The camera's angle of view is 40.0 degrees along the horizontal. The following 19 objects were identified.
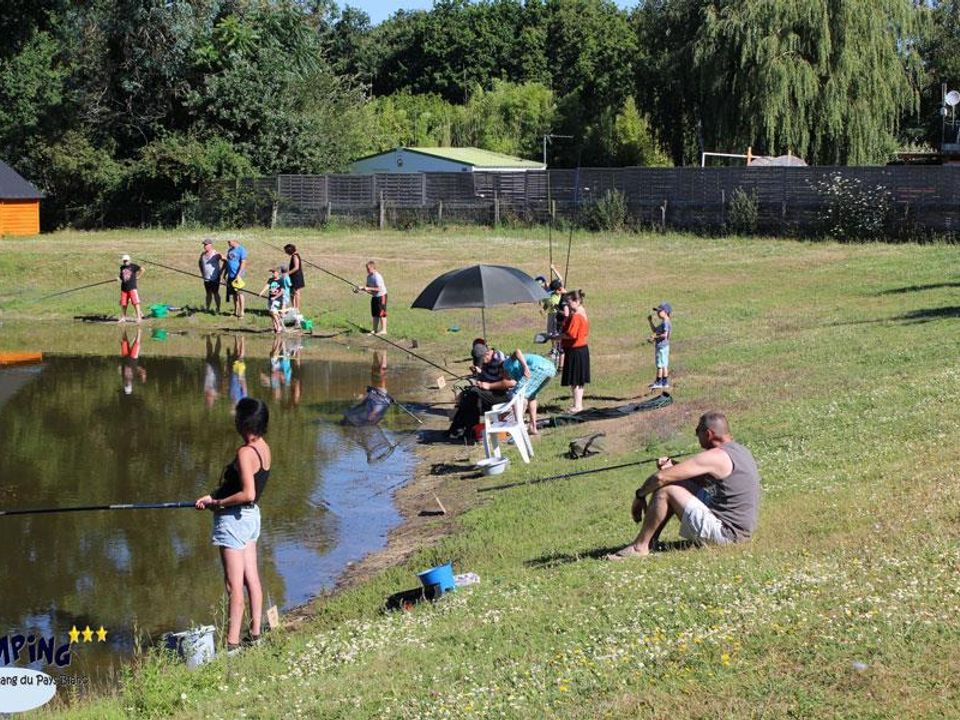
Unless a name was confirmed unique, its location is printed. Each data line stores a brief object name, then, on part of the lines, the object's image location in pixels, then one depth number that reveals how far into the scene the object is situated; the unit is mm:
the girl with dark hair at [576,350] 18703
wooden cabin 51438
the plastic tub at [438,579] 10289
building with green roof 58938
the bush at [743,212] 40375
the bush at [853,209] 37938
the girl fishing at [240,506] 9711
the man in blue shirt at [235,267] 30641
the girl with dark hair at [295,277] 29391
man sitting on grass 10047
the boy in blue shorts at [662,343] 19562
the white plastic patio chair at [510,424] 16078
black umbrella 17781
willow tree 44906
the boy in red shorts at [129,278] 30406
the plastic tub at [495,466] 15859
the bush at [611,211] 43375
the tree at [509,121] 79062
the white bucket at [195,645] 9469
